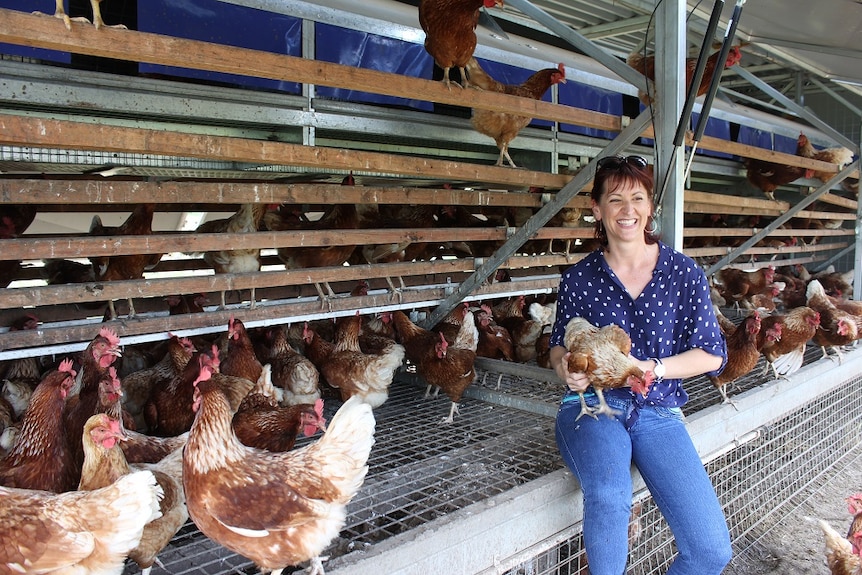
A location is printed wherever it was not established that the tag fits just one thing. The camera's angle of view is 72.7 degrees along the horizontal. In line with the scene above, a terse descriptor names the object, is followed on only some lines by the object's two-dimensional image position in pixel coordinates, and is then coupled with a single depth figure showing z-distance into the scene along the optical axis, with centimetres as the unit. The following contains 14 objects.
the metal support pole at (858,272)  552
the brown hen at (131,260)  321
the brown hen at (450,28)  288
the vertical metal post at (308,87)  280
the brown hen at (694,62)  414
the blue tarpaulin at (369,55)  298
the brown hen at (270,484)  157
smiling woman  177
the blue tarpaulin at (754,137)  630
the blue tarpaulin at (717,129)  571
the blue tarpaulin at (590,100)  450
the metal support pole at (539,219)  265
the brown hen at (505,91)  350
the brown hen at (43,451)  180
